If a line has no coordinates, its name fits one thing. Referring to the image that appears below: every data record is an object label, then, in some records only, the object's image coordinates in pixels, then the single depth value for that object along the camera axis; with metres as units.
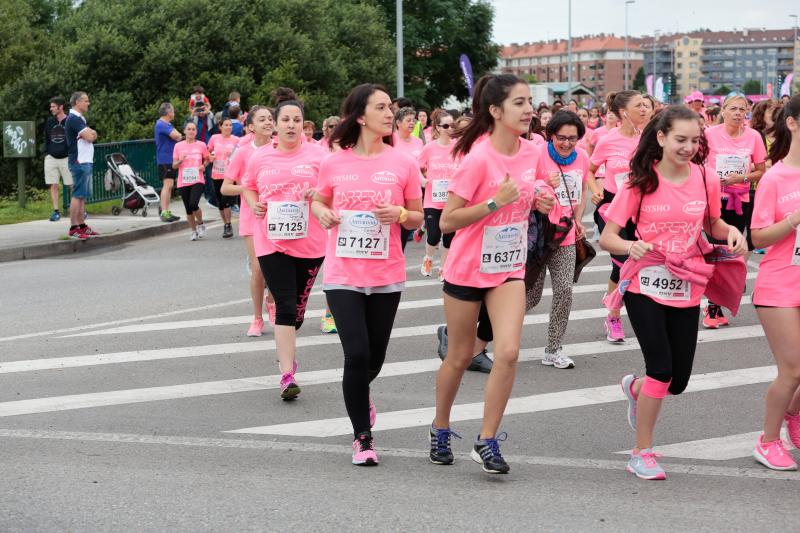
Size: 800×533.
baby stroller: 20.78
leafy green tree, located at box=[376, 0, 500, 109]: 57.53
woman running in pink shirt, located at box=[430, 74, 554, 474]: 5.53
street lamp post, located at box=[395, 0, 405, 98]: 35.66
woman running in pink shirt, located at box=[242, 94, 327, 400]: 7.49
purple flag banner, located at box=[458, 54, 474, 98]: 33.90
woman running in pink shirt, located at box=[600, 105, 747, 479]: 5.53
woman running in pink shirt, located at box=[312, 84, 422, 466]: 5.88
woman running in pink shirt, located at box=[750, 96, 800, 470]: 5.57
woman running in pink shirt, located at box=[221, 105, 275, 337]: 9.05
